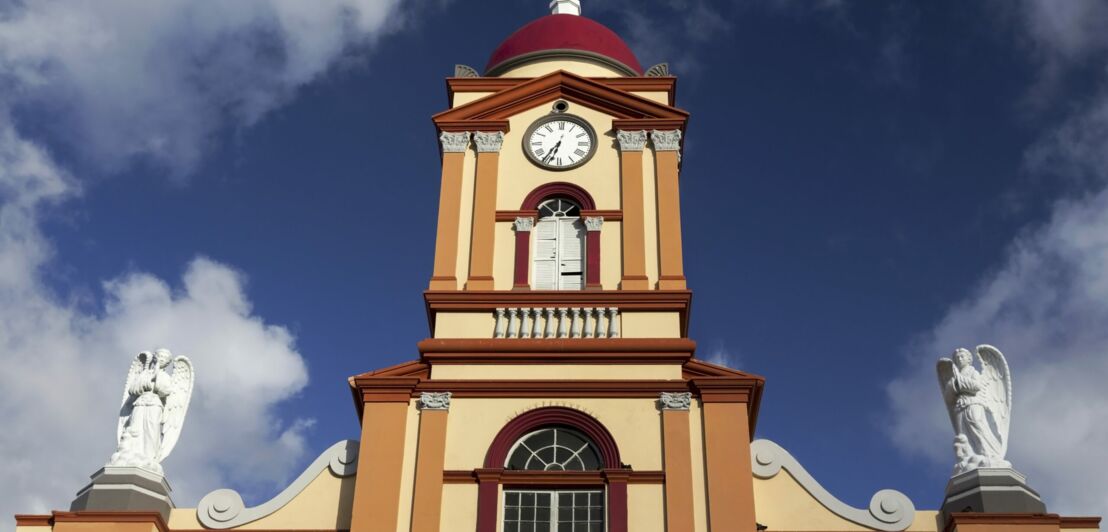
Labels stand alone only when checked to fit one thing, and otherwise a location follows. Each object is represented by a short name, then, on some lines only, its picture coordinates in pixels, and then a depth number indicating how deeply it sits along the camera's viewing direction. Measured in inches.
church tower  682.2
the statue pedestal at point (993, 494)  668.7
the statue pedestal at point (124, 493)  683.4
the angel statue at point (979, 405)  694.5
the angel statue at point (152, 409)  710.5
